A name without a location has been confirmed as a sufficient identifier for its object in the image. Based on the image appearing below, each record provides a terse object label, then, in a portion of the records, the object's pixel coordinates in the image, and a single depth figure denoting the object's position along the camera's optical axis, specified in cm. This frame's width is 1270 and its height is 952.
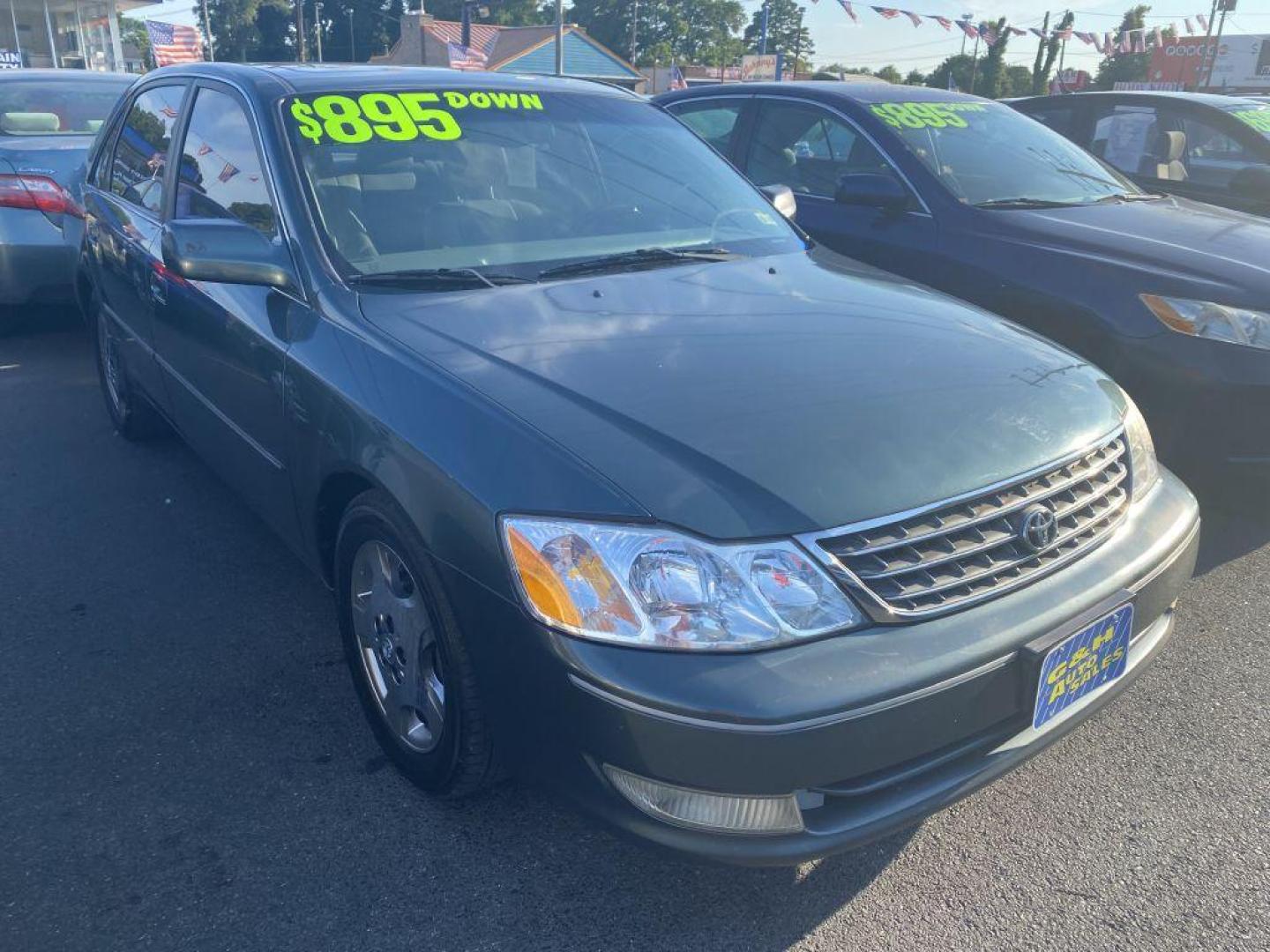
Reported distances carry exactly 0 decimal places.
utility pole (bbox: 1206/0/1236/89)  3653
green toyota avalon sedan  185
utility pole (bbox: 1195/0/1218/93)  4006
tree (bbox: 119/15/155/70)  6694
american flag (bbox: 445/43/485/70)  3417
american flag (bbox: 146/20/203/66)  2661
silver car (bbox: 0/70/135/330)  601
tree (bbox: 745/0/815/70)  8906
